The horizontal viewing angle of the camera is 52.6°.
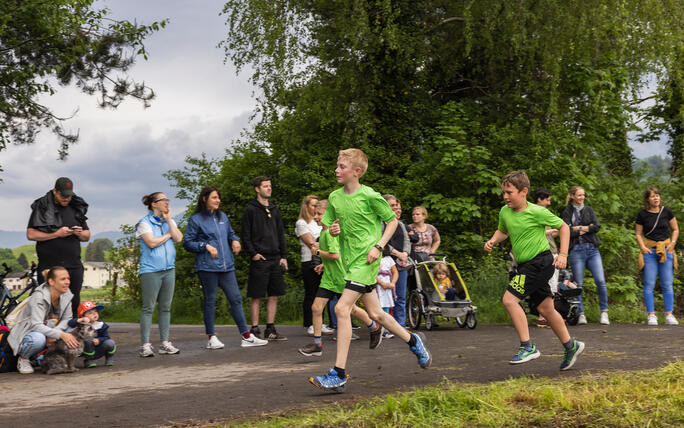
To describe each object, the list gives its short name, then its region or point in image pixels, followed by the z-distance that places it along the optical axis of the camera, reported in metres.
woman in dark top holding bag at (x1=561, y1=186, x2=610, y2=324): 11.89
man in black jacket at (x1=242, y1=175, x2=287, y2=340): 10.45
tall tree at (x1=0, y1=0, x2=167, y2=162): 13.91
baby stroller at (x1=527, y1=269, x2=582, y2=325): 11.66
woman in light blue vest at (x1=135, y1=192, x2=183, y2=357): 9.27
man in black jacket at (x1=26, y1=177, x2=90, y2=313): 8.96
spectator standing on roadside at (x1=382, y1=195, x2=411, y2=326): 10.64
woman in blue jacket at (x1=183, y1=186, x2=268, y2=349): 9.88
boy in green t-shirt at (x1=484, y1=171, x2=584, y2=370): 6.92
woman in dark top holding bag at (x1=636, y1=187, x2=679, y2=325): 11.83
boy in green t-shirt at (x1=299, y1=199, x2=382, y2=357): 7.87
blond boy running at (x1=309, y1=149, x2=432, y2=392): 6.27
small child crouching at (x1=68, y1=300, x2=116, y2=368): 8.25
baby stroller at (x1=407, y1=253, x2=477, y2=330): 11.53
